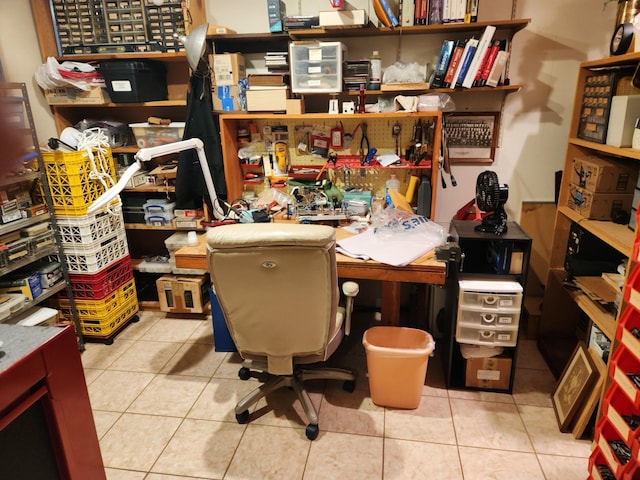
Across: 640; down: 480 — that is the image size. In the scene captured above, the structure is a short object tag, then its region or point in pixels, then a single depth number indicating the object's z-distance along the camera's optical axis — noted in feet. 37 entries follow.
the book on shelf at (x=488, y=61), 8.05
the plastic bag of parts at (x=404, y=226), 7.80
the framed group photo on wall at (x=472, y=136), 9.26
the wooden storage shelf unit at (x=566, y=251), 6.56
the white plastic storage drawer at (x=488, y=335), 7.22
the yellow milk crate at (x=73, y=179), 8.34
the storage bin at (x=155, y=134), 10.07
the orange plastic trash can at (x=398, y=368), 7.02
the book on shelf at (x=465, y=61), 8.10
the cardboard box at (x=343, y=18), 8.16
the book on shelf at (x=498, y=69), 8.10
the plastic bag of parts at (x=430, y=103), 8.54
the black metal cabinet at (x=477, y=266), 7.23
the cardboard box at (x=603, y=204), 7.20
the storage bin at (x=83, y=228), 8.63
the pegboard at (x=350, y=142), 9.27
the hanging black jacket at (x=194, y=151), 9.37
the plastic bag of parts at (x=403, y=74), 8.63
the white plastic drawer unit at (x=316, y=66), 8.54
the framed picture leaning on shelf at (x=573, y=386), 6.64
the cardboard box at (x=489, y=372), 7.55
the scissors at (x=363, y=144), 9.26
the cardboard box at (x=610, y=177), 7.12
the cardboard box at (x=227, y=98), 9.28
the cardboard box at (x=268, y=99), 8.95
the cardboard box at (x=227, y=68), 9.12
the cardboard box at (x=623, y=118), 6.32
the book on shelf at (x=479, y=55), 7.91
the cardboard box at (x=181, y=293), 10.18
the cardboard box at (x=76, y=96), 9.68
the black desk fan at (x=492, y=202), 7.32
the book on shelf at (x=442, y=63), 8.23
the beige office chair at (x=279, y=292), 5.44
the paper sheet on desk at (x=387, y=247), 7.04
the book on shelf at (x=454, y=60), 8.22
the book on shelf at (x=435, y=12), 8.03
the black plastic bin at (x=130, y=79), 9.41
